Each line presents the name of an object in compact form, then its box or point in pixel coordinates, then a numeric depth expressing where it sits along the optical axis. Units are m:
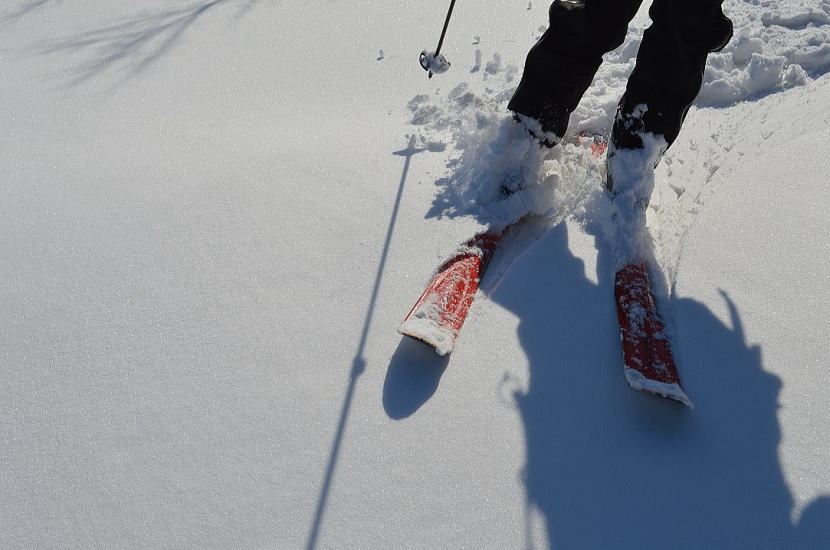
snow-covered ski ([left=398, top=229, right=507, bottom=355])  1.52
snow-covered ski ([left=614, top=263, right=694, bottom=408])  1.40
